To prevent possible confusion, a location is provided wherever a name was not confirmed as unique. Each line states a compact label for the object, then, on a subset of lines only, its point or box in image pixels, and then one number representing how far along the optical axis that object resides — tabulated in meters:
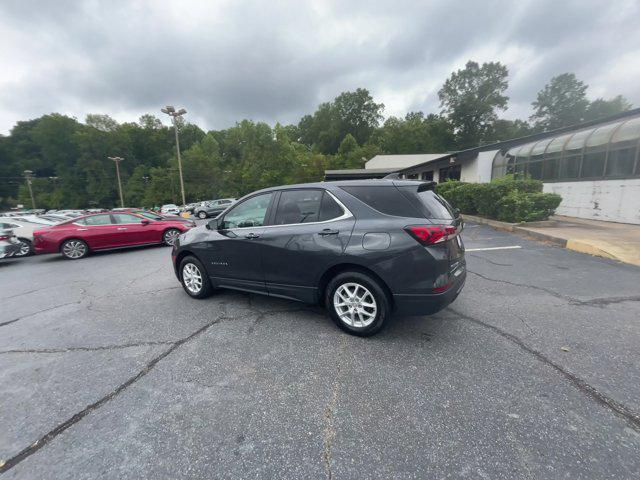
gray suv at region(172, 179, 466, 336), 2.79
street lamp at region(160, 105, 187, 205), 19.67
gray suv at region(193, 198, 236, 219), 23.84
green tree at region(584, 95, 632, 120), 54.81
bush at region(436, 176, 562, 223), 9.23
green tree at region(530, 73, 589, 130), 58.16
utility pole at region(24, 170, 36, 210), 49.06
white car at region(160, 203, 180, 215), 29.65
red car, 8.39
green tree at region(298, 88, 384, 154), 70.56
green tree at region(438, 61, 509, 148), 61.28
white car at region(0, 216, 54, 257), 9.22
